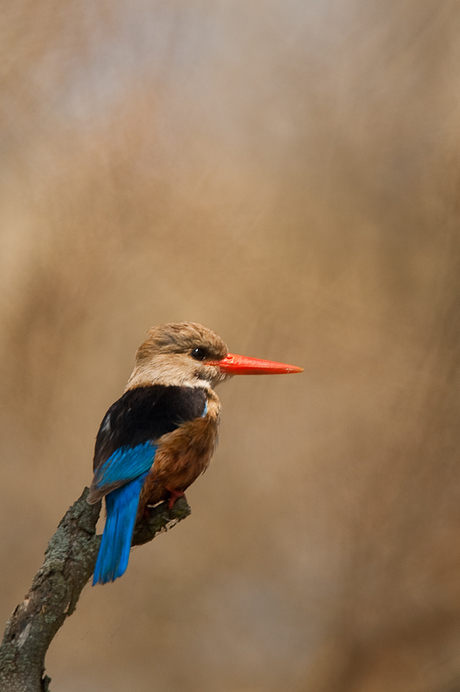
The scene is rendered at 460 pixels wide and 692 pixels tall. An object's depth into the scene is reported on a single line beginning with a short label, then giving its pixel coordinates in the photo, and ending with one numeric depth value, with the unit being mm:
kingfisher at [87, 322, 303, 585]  5536
